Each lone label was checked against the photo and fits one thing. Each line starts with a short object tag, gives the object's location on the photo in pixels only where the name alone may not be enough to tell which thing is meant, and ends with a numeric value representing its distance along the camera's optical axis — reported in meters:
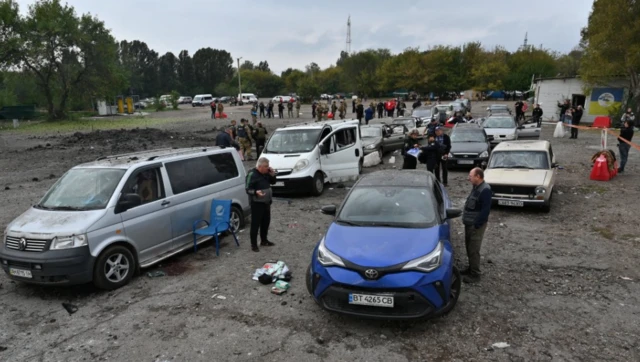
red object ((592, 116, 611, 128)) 27.46
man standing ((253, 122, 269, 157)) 16.84
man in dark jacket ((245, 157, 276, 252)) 7.18
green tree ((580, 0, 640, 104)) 26.19
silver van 5.58
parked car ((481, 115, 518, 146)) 18.20
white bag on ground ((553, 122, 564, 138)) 23.33
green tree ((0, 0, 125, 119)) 36.66
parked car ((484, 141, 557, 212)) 9.26
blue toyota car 4.45
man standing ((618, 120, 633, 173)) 12.92
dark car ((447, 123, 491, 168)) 14.20
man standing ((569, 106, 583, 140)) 24.88
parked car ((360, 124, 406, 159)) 16.36
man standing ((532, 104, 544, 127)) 25.03
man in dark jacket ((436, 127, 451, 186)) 11.39
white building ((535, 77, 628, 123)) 29.25
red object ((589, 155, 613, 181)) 12.34
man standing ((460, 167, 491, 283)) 5.78
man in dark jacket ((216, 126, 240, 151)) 13.89
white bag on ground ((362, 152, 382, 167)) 15.70
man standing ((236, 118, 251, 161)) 16.97
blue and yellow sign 29.20
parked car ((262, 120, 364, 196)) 11.05
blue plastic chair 7.11
